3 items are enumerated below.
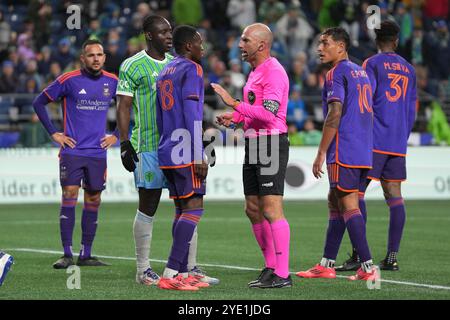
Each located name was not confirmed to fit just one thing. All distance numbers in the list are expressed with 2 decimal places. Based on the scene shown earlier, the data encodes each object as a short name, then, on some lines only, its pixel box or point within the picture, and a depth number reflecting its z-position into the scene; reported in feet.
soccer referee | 59.52
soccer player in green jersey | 61.82
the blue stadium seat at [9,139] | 138.41
